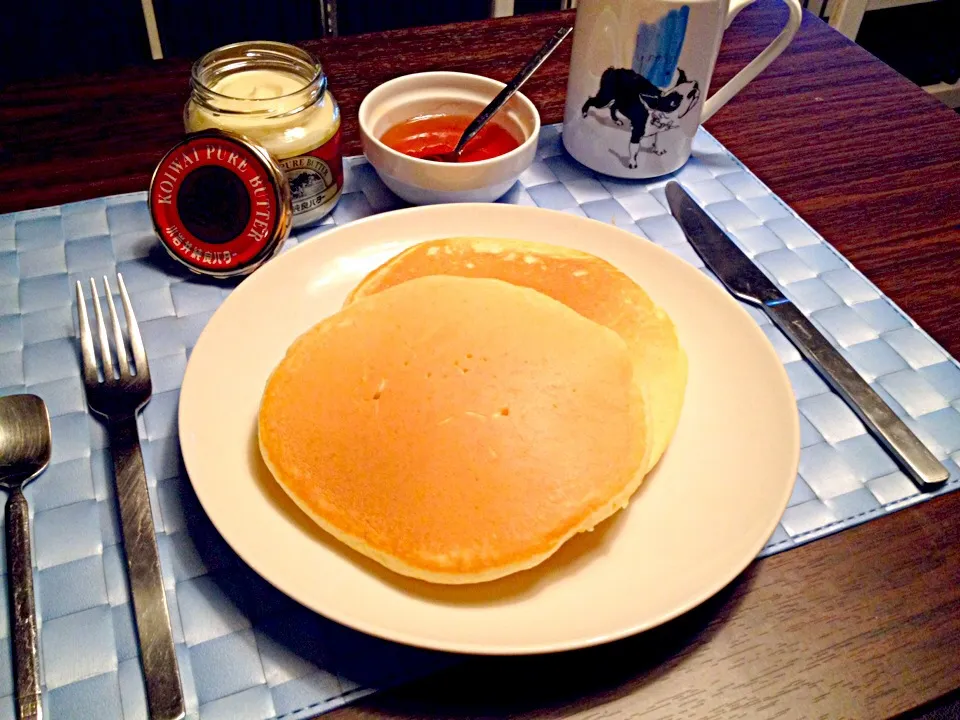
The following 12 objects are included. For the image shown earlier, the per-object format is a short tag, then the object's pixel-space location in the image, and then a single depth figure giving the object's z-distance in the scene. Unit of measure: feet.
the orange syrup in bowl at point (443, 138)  1.60
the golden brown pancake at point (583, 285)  1.20
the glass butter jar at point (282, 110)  1.42
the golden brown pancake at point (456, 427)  1.03
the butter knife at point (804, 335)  1.22
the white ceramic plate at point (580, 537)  1.00
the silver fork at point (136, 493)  1.00
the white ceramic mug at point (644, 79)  1.45
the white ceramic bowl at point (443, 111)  1.50
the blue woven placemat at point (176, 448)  1.02
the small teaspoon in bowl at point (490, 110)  1.58
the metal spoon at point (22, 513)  0.98
